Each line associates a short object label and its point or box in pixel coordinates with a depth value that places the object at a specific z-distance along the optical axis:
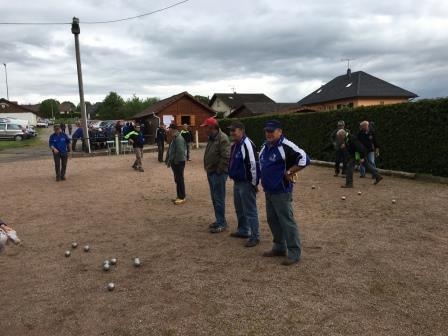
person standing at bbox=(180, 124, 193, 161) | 19.38
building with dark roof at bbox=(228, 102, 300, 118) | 48.00
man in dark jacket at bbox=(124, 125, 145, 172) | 16.19
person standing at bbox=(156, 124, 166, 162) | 20.19
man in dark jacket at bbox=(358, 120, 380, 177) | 12.26
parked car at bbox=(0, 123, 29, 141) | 39.72
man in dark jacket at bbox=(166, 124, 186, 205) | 9.52
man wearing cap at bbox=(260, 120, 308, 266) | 5.47
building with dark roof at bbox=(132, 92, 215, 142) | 36.66
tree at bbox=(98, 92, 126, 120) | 86.43
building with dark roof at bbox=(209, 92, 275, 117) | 67.19
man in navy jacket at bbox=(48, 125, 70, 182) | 14.05
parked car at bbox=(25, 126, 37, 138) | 41.72
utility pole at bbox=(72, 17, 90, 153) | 24.83
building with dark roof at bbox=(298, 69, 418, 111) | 44.25
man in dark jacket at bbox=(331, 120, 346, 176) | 13.98
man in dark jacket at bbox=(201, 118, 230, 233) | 7.18
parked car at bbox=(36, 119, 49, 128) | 72.25
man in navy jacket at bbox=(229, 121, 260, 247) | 6.30
